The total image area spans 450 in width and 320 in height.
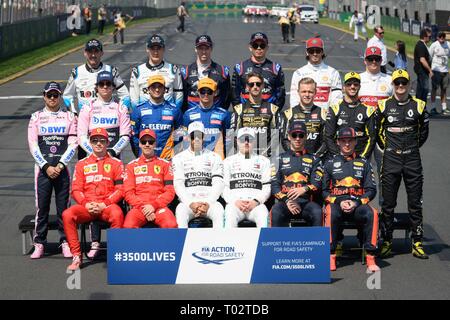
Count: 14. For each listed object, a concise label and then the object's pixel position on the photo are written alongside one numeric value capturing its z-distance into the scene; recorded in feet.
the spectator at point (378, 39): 84.12
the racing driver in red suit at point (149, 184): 37.63
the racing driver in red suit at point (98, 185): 37.52
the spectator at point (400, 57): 76.89
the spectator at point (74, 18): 187.42
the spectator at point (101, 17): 189.78
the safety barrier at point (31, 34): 127.03
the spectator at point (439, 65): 79.96
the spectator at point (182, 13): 205.42
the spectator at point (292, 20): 181.48
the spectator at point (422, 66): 79.15
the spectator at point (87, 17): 188.36
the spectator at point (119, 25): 165.94
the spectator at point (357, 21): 176.00
